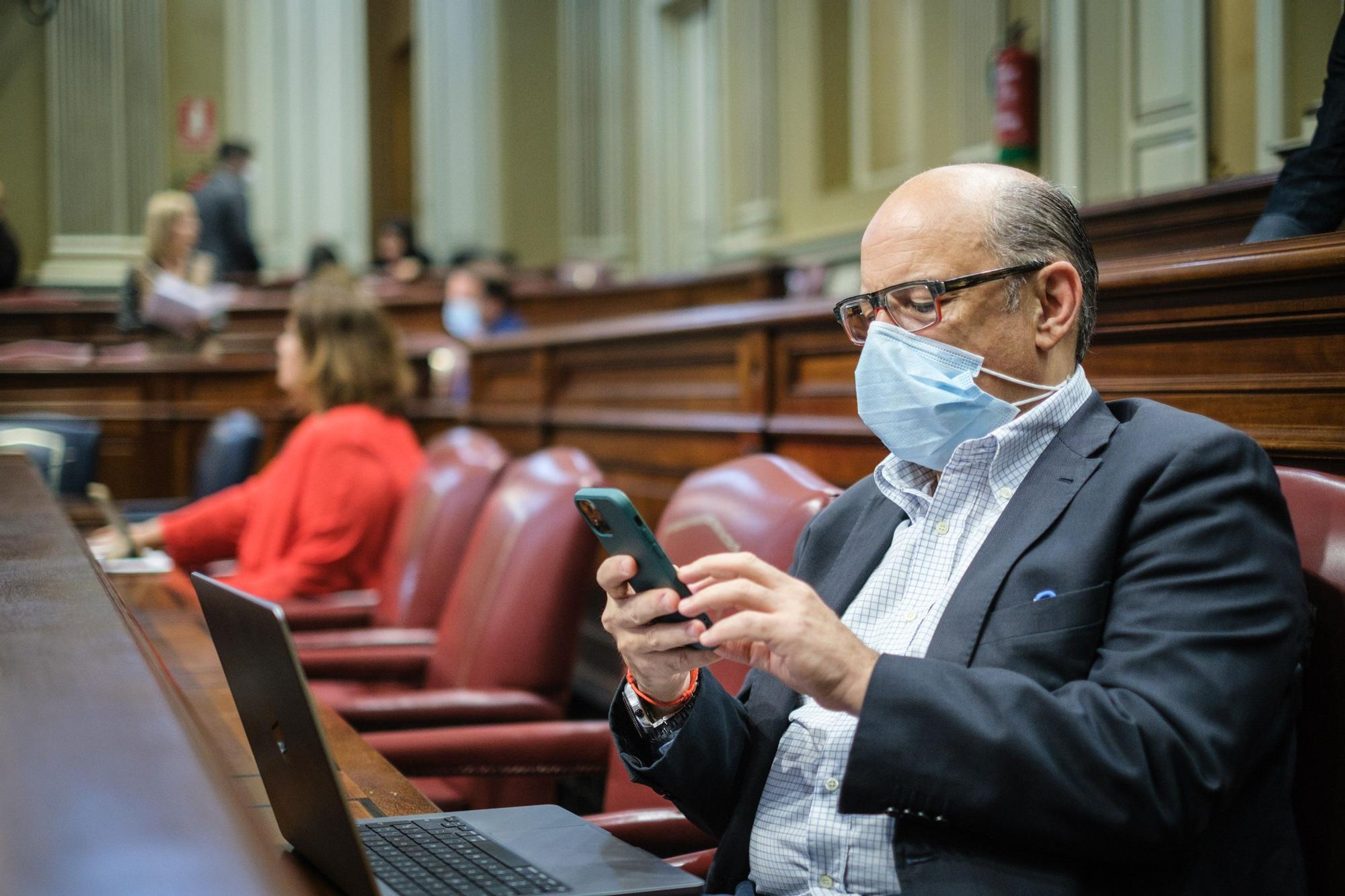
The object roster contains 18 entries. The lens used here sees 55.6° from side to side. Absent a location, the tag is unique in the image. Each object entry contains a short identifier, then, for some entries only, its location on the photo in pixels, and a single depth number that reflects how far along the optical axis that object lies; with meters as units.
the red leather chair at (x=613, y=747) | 1.57
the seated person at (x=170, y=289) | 6.45
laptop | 0.86
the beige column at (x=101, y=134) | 11.22
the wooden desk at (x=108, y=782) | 0.57
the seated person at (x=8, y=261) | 9.27
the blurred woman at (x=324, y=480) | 3.28
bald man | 1.01
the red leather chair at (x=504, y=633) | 2.07
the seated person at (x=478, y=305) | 7.28
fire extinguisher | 5.71
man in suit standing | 9.89
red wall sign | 11.63
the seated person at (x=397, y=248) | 10.27
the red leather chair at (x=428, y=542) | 2.78
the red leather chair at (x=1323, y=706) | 1.10
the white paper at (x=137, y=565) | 2.83
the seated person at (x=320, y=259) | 9.82
